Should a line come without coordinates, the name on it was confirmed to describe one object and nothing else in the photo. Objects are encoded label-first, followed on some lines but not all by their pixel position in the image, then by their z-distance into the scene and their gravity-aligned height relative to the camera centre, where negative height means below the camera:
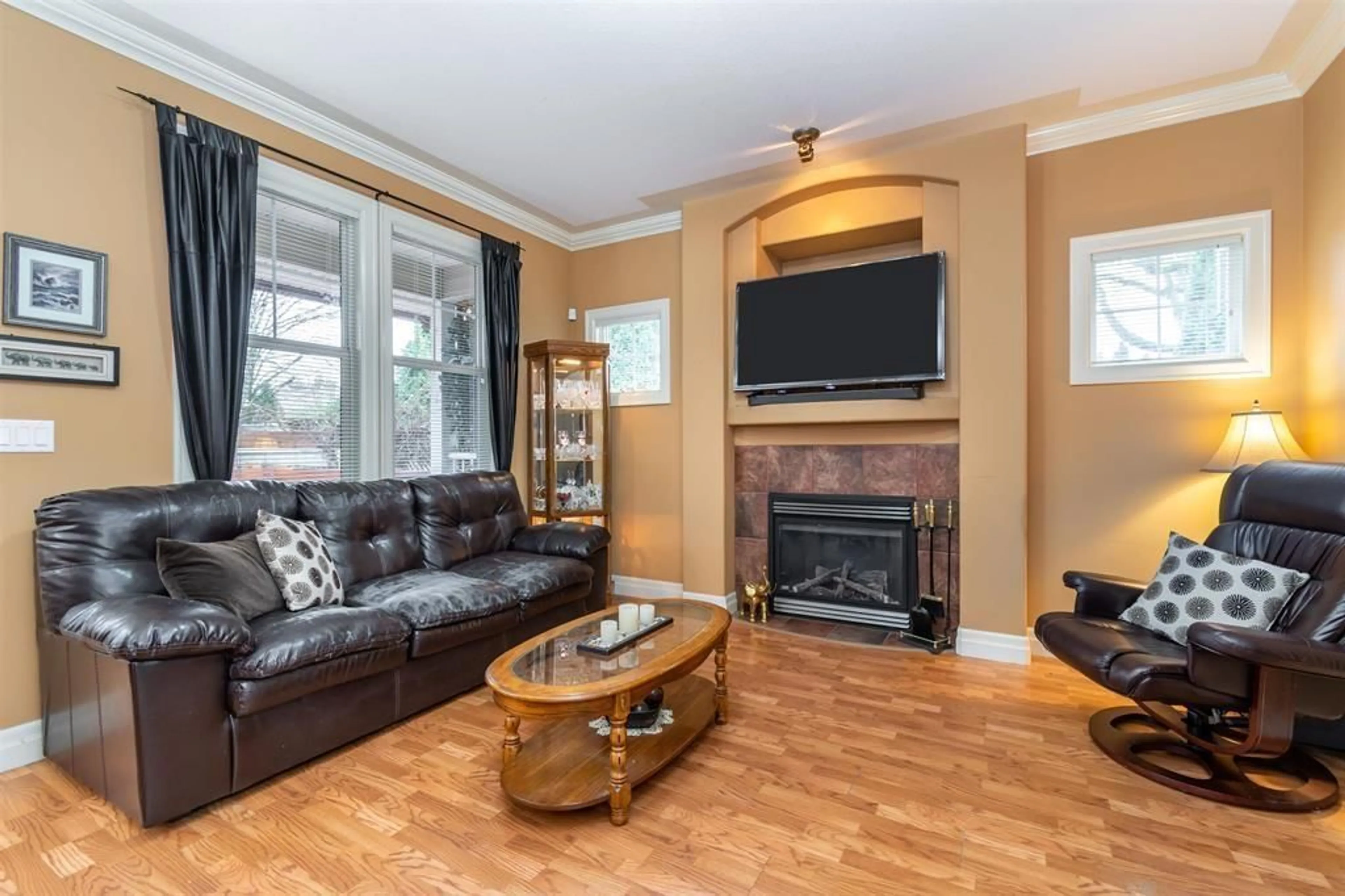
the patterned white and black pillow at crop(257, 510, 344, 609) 2.52 -0.53
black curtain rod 3.02 +1.56
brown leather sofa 1.82 -0.74
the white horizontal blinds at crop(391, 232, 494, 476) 3.80 +0.55
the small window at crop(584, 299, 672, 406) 4.70 +0.80
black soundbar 3.64 +0.33
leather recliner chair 1.88 -0.78
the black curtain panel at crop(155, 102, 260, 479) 2.62 +0.82
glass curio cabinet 4.48 +0.09
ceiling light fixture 3.32 +1.77
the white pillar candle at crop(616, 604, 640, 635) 2.35 -0.72
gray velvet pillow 2.20 -0.51
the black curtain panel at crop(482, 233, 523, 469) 4.26 +0.81
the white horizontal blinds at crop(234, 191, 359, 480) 3.05 +0.53
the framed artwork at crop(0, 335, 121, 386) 2.22 +0.34
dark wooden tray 2.13 -0.76
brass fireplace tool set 3.52 -0.98
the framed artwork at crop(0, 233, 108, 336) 2.23 +0.64
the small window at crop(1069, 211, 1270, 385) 2.97 +0.76
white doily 2.27 -1.13
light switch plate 2.20 +0.04
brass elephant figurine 4.10 -1.11
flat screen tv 3.56 +0.77
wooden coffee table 1.81 -0.83
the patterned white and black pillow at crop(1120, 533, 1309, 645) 2.18 -0.59
